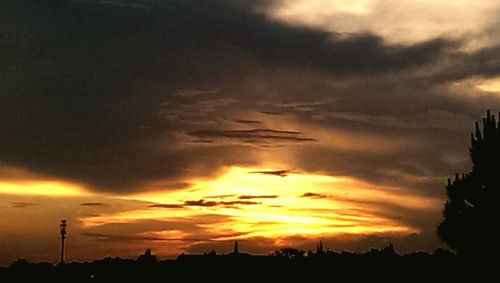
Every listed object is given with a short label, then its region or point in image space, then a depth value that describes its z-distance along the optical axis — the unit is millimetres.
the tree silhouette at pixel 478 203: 32719
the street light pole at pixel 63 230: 93375
